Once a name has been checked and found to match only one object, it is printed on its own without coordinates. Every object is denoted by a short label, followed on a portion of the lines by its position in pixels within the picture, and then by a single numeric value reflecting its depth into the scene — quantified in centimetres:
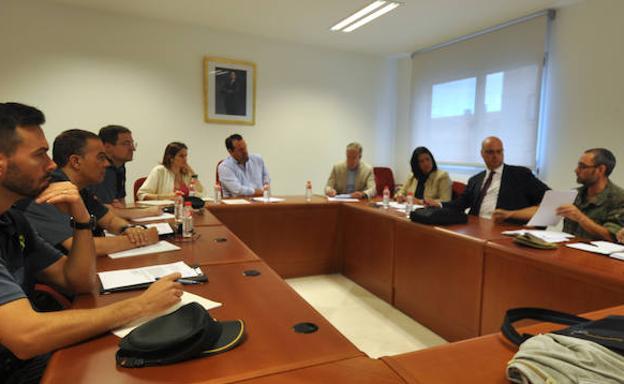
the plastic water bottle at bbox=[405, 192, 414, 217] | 309
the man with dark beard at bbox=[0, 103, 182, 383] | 90
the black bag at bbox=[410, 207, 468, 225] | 256
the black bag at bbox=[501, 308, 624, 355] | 85
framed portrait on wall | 486
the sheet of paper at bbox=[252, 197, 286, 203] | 360
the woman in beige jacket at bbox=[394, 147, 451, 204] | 381
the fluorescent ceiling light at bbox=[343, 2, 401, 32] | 387
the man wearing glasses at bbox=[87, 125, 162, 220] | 290
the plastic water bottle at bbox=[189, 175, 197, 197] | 366
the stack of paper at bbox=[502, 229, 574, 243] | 212
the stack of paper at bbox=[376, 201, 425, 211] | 336
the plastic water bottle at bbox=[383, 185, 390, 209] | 355
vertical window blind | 407
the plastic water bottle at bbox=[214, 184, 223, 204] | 346
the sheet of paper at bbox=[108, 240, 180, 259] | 169
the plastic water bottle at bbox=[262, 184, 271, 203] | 368
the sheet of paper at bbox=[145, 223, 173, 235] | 206
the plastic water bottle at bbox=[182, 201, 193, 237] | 209
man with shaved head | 286
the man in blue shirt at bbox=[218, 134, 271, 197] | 414
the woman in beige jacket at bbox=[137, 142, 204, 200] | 369
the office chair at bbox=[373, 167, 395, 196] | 552
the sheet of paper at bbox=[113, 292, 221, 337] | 101
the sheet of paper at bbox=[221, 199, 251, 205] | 345
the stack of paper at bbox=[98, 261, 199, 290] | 134
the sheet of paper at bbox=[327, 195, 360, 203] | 378
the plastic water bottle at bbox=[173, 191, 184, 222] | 232
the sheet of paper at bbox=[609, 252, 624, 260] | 176
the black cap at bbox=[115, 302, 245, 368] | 86
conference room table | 89
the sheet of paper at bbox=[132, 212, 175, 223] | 250
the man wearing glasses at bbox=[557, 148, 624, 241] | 218
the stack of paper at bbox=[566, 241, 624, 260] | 181
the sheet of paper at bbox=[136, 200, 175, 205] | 331
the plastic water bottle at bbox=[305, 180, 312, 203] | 388
